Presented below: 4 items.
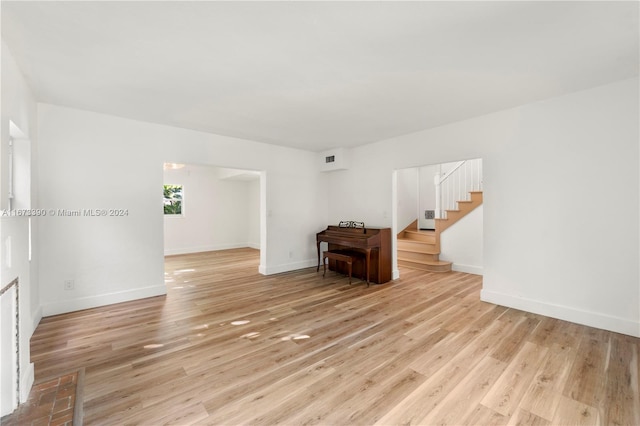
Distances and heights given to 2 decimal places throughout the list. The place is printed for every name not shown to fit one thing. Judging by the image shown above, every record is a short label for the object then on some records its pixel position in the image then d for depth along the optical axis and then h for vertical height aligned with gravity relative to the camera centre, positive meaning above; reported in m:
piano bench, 4.51 -0.80
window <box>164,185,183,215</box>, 7.68 +0.38
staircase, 5.43 -0.79
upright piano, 4.55 -0.64
